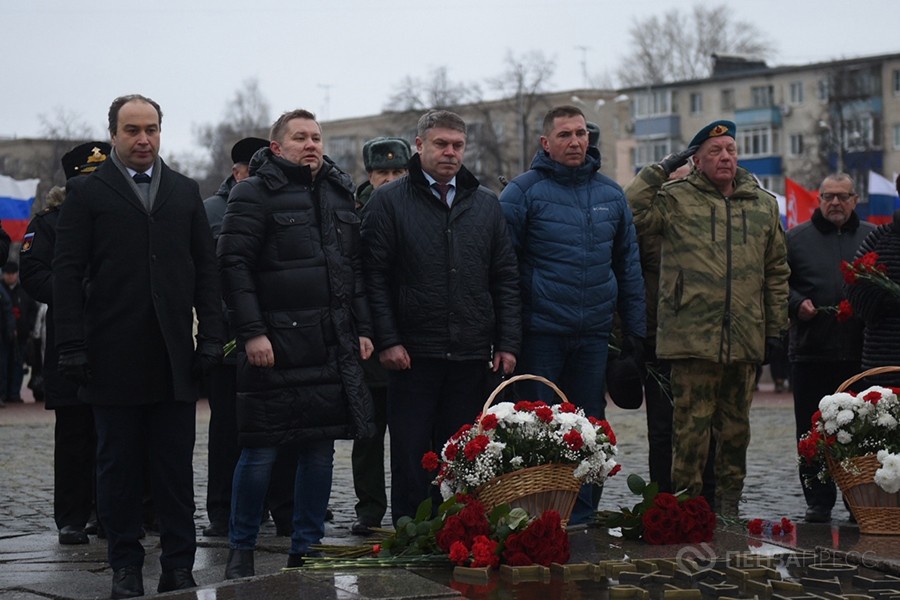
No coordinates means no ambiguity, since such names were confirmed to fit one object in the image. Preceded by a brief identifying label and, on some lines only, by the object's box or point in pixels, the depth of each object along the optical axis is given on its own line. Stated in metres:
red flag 21.22
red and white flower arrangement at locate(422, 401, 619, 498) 7.41
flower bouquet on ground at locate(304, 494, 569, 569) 6.88
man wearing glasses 9.77
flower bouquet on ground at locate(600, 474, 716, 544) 7.65
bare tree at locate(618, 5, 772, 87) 91.94
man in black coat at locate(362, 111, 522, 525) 8.12
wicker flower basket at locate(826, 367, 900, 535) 8.09
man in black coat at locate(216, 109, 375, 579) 7.36
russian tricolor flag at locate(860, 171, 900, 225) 23.66
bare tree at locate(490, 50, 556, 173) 71.94
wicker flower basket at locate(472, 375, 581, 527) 7.47
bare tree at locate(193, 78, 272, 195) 100.31
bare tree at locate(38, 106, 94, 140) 73.56
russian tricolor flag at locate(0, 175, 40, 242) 21.70
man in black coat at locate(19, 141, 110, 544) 8.87
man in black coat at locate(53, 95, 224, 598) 7.08
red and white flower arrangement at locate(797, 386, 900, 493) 8.09
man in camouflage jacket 8.83
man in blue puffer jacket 8.50
